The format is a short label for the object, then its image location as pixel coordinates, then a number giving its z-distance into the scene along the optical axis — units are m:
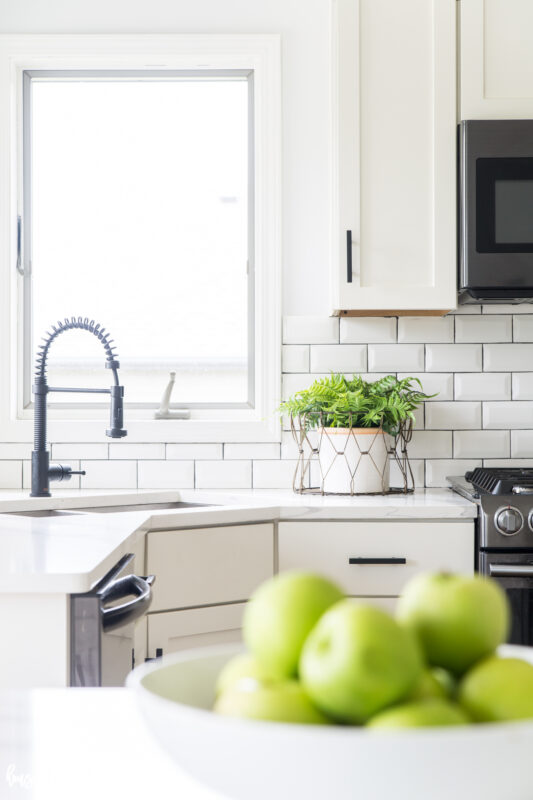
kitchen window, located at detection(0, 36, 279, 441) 3.04
